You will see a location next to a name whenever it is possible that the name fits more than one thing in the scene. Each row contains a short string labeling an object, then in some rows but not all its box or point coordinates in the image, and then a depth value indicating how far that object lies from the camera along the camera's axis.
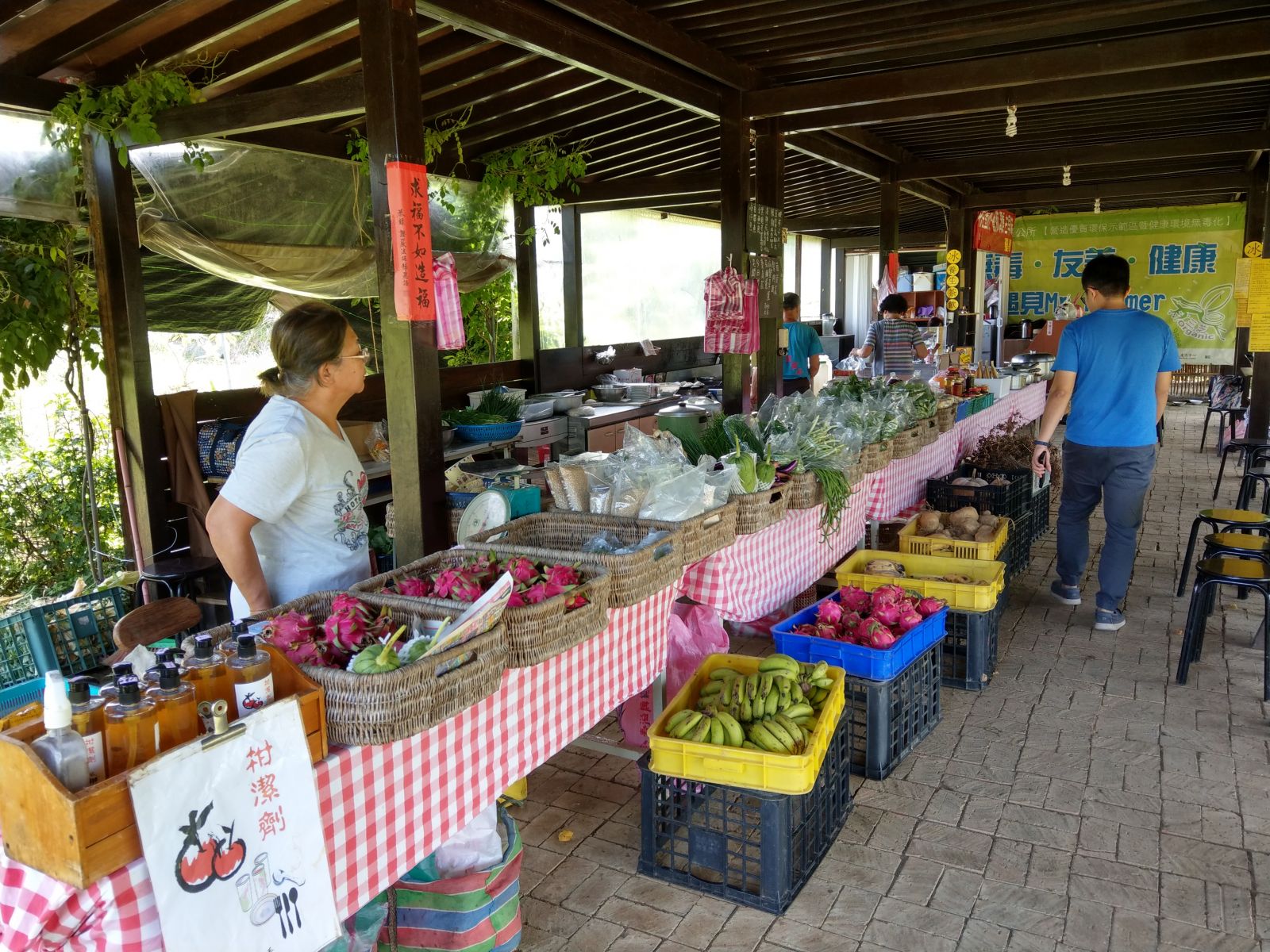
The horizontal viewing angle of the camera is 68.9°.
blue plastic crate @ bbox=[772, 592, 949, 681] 3.71
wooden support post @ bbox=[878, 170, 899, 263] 10.61
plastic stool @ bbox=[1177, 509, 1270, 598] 5.14
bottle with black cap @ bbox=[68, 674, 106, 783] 1.57
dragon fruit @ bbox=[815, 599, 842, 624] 3.95
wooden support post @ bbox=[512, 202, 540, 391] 9.09
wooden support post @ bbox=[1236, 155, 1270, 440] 9.57
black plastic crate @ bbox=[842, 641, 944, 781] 3.74
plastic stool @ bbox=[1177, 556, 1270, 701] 4.32
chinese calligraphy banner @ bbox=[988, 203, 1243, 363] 14.95
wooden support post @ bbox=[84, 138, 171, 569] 5.45
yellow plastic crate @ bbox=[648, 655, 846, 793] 2.85
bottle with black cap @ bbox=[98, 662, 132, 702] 1.70
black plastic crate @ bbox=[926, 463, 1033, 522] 6.23
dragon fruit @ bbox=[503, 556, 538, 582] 2.76
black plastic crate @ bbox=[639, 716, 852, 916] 2.93
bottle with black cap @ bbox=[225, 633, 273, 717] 1.81
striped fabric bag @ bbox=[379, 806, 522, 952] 2.59
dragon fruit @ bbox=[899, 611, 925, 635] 3.91
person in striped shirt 10.52
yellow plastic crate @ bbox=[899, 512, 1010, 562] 4.91
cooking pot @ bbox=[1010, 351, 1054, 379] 11.54
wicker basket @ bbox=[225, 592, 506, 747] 1.94
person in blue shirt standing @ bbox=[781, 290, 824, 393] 9.77
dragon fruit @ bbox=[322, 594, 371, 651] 2.25
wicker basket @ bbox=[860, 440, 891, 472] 5.11
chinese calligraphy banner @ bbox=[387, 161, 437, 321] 3.94
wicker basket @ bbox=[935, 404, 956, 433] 6.57
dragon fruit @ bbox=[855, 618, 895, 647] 3.74
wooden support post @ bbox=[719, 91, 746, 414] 6.88
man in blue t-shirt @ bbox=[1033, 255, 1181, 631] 5.26
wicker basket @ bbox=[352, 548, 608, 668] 2.44
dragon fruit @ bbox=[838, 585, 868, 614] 4.08
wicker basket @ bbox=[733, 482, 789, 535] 3.89
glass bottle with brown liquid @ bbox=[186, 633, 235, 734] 1.81
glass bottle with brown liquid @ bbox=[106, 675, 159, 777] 1.62
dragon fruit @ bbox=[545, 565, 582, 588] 2.76
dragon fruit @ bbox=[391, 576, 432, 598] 2.79
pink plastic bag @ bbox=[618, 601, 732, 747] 3.92
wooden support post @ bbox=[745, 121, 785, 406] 7.38
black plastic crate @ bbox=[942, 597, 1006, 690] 4.54
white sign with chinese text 1.56
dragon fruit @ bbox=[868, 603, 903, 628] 3.92
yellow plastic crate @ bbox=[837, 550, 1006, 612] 4.48
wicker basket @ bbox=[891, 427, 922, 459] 5.59
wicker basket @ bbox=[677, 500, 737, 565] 3.47
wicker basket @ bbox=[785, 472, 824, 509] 4.35
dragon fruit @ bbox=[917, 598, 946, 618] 4.10
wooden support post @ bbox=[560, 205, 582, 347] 9.93
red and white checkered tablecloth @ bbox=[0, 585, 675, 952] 1.58
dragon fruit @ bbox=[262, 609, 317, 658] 2.18
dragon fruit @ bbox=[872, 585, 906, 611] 3.98
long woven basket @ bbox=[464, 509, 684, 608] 3.00
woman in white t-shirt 2.68
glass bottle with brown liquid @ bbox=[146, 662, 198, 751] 1.69
